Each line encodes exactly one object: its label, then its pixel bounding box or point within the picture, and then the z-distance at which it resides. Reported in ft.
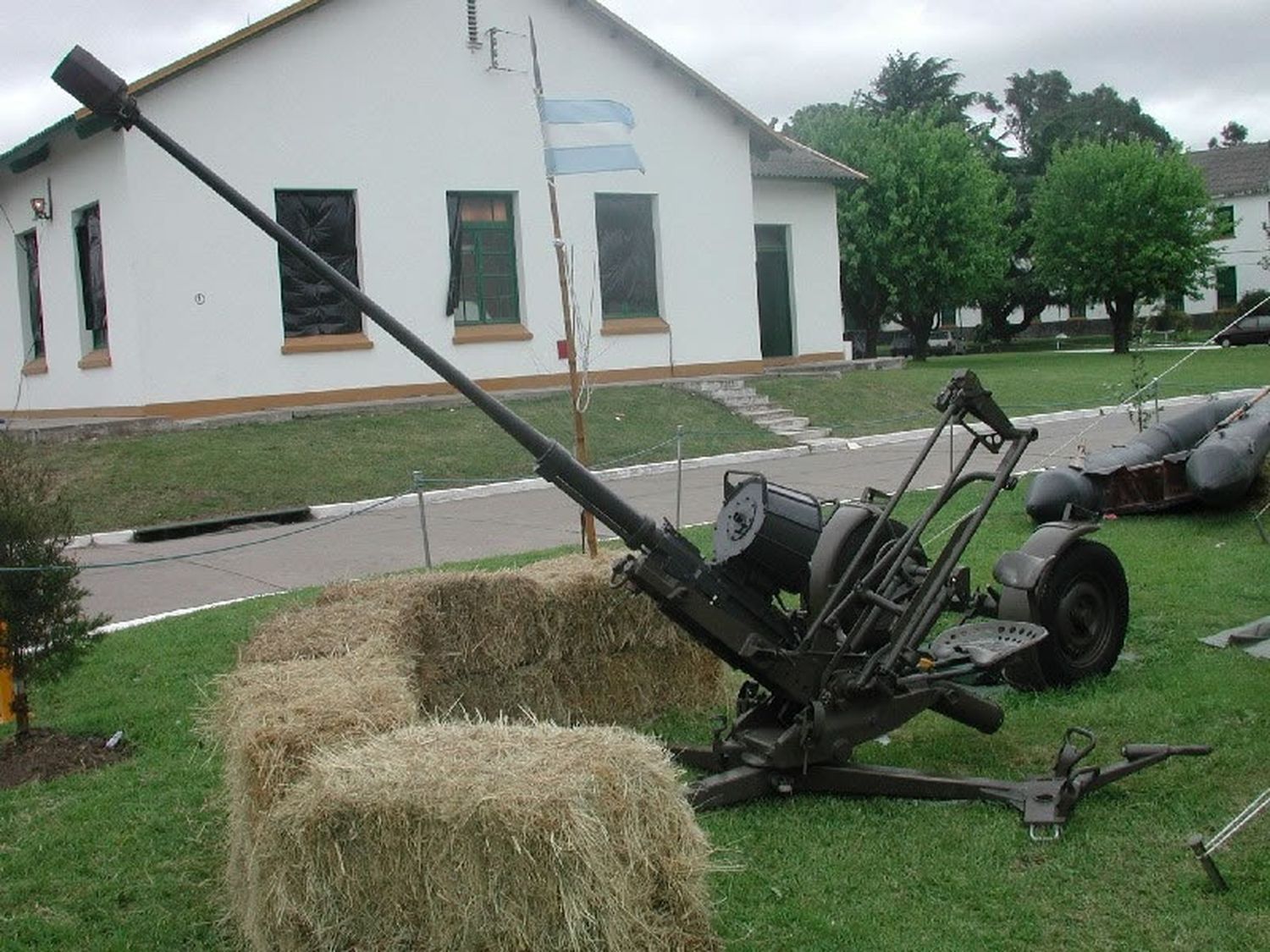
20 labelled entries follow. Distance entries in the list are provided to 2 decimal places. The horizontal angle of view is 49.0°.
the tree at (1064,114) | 249.55
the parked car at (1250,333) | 170.60
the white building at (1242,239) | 216.13
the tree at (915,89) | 233.14
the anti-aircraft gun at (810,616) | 18.57
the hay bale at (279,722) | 14.39
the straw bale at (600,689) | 23.13
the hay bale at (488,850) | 12.60
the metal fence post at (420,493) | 35.01
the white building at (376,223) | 69.92
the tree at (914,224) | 135.95
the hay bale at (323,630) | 19.31
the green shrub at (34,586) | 23.62
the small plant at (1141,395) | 54.62
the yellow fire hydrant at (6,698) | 26.27
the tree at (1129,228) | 153.38
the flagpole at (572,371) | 30.68
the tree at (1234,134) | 391.65
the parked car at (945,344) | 193.06
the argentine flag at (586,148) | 34.55
